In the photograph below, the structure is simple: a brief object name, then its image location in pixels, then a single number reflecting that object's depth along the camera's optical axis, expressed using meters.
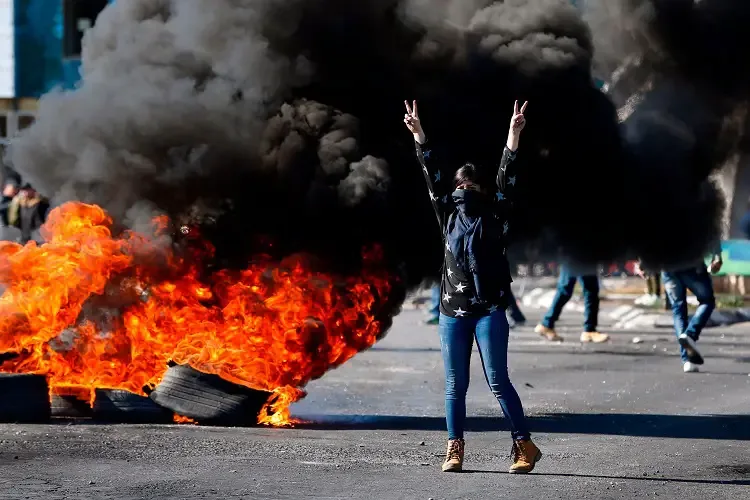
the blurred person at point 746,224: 25.44
